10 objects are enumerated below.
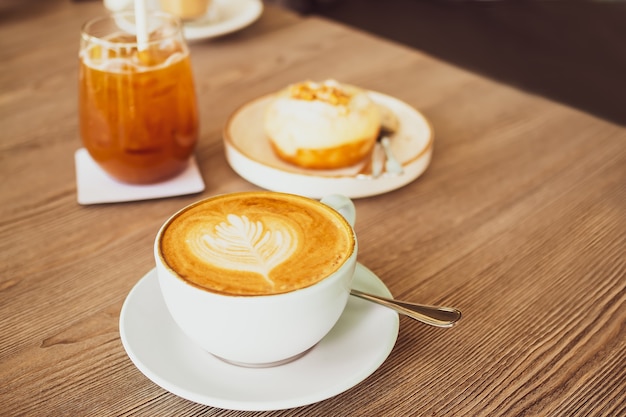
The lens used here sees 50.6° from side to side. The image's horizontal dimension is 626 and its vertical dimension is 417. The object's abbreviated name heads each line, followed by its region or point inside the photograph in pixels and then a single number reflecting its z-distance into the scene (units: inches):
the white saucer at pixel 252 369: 19.0
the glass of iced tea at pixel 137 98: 29.1
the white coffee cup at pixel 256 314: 18.3
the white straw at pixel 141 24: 27.5
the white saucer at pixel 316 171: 30.8
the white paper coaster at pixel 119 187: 30.7
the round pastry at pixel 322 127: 32.1
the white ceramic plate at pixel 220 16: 48.0
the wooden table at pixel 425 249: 20.9
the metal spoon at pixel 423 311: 21.5
